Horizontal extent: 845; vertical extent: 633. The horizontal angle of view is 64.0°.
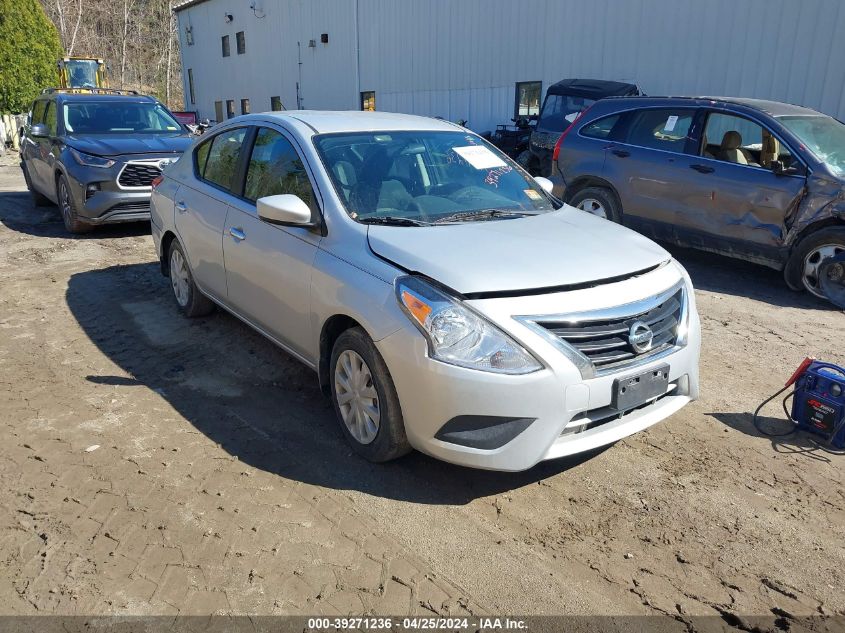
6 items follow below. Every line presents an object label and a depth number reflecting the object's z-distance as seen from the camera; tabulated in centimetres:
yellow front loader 2623
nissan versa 296
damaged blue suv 640
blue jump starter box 375
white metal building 1130
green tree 2339
